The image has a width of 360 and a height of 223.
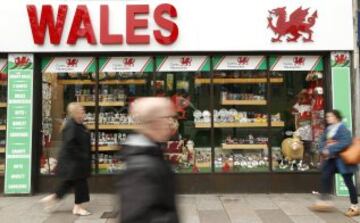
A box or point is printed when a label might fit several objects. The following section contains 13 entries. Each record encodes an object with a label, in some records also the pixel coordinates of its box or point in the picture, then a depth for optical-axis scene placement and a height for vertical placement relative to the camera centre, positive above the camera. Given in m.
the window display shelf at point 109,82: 10.53 +0.94
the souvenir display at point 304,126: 10.52 -0.01
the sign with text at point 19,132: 10.12 -0.10
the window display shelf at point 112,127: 10.55 -0.01
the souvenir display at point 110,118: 10.59 +0.18
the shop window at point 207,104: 10.47 +0.46
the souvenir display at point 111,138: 10.61 -0.24
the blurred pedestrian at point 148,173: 2.82 -0.27
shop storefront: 10.12 +0.93
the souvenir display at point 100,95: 10.59 +0.67
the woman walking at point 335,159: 8.16 -0.56
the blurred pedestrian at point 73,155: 8.02 -0.45
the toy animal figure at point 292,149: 10.50 -0.49
